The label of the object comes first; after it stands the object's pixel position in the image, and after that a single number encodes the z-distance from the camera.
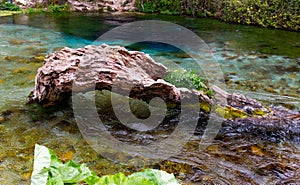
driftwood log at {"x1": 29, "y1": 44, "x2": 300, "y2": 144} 5.48
